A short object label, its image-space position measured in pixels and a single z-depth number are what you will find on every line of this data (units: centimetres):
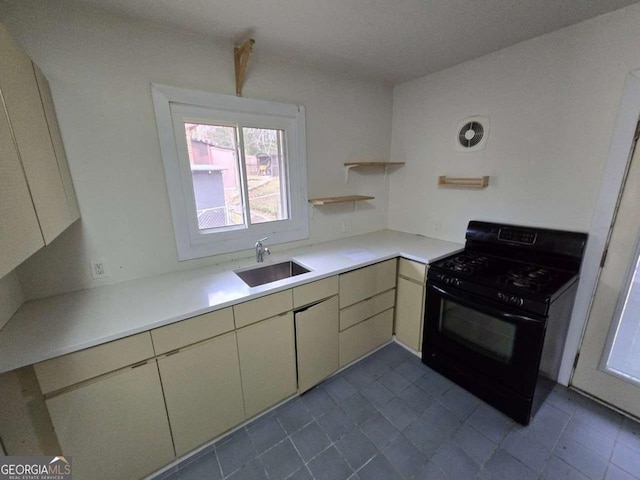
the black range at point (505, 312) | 152
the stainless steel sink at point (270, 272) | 192
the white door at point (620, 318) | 156
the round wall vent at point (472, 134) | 209
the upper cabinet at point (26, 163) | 80
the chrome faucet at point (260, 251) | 197
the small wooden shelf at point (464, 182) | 211
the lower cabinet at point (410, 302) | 209
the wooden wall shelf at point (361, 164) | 244
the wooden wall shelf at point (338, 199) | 228
